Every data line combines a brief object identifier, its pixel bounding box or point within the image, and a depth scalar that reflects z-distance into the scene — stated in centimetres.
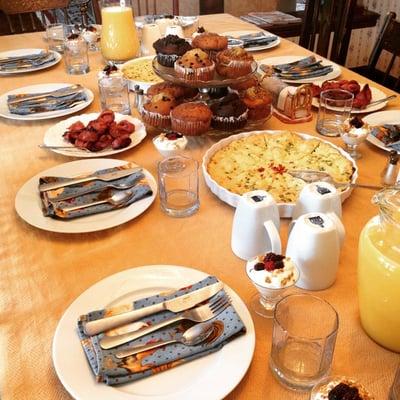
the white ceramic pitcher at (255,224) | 85
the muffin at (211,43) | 152
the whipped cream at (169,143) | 120
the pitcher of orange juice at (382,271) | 68
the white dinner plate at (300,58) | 170
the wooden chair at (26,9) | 238
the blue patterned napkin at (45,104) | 149
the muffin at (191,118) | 127
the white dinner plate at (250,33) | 200
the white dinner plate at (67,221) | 98
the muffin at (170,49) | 145
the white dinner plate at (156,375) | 65
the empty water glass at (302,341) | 66
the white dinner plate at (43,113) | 147
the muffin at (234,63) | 139
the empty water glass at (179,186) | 106
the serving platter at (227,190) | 100
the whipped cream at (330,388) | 57
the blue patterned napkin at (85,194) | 101
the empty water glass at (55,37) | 205
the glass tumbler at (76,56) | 180
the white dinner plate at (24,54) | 182
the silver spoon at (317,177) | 104
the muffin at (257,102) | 135
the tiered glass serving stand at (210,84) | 134
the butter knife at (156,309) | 73
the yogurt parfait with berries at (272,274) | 74
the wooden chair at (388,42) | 189
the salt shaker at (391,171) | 111
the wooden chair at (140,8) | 254
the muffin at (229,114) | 131
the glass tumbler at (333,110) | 138
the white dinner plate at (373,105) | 147
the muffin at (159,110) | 134
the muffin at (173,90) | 138
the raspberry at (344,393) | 56
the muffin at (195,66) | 135
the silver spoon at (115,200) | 103
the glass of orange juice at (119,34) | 181
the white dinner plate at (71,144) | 127
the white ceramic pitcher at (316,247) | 78
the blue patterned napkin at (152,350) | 67
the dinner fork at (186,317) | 71
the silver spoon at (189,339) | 70
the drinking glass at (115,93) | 151
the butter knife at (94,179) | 107
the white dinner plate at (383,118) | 142
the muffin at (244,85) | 142
